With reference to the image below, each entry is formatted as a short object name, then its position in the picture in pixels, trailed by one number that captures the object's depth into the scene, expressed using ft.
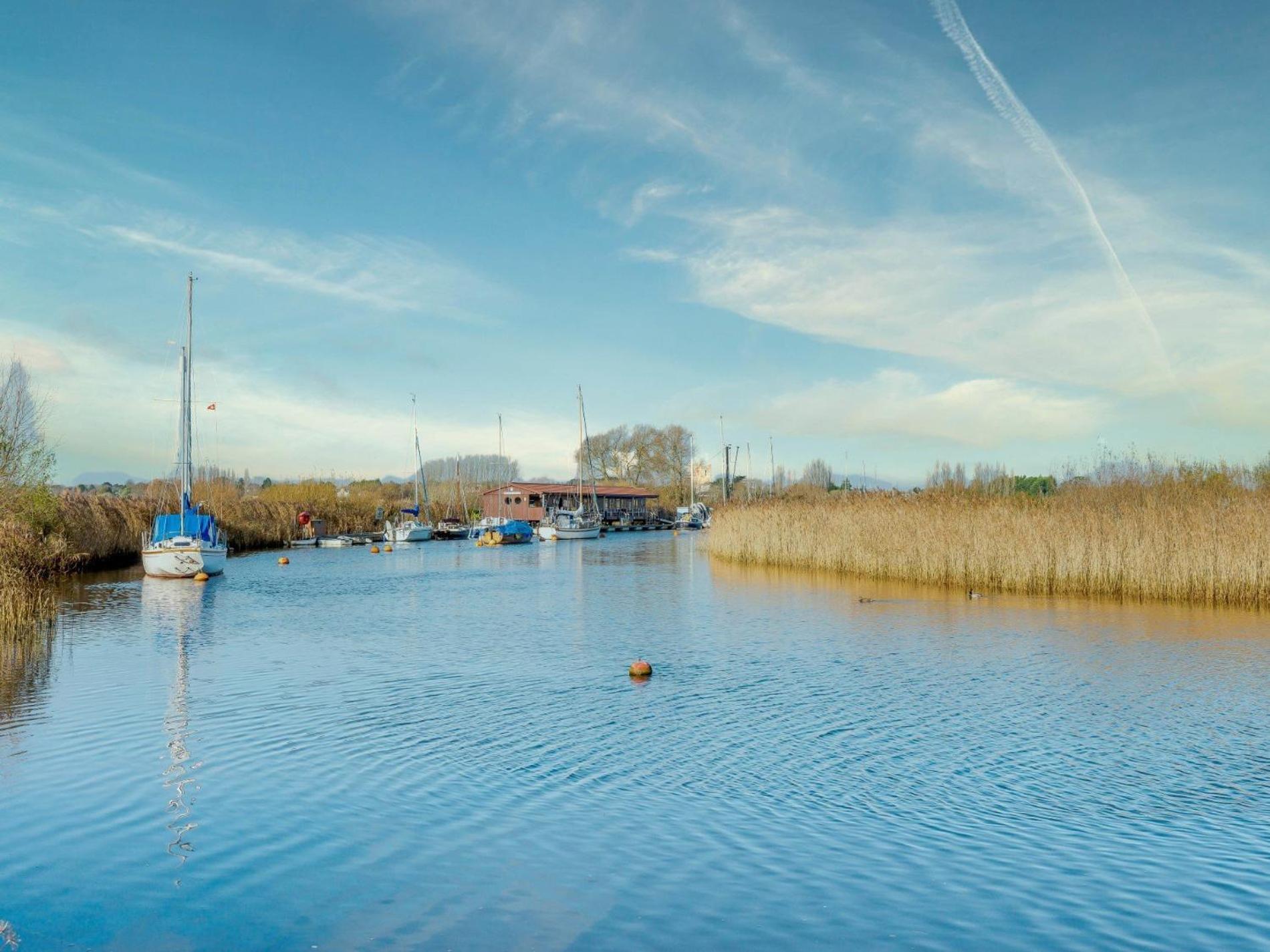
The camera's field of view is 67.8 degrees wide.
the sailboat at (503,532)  233.35
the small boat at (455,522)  259.80
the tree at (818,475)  366.18
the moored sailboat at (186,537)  117.08
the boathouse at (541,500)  316.60
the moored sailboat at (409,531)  230.48
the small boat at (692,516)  339.16
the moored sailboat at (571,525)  245.65
